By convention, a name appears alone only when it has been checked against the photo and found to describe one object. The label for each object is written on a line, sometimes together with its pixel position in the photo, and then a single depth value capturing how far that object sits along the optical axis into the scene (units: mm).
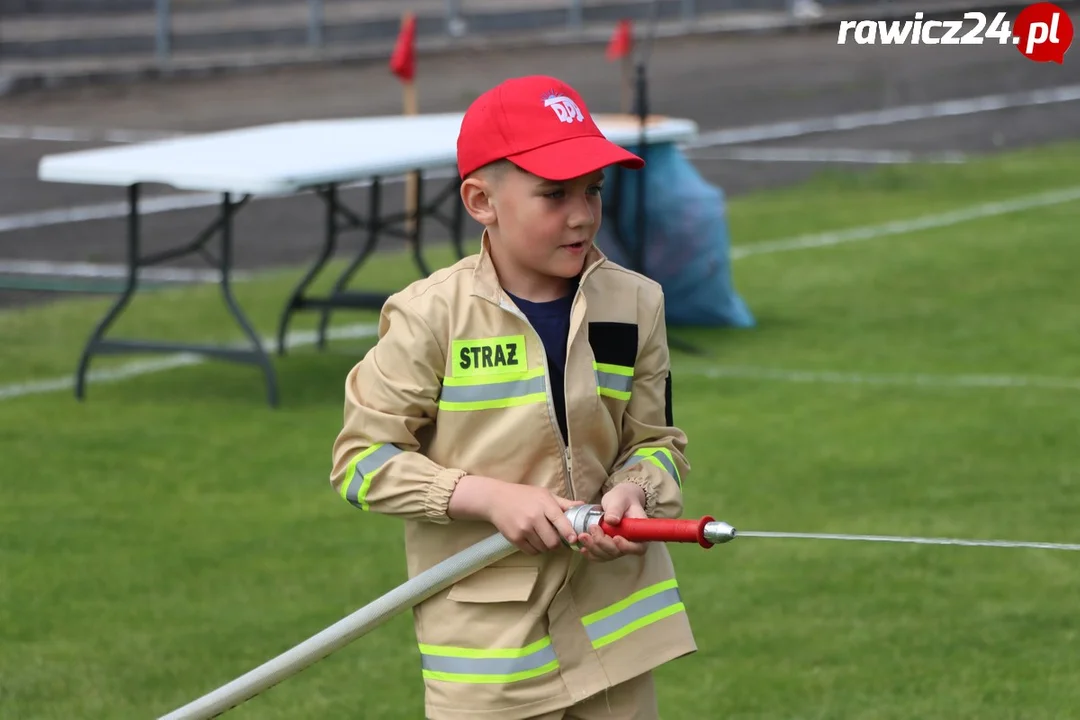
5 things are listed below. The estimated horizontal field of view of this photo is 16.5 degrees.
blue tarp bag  19282
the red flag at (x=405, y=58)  20965
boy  6393
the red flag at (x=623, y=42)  22169
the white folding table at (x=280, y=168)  15417
